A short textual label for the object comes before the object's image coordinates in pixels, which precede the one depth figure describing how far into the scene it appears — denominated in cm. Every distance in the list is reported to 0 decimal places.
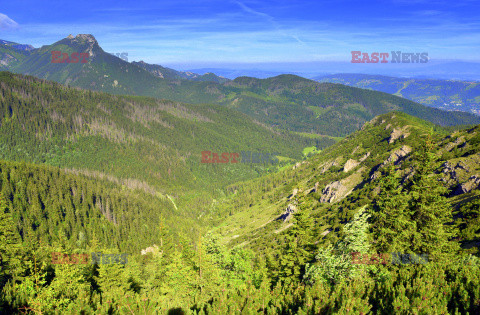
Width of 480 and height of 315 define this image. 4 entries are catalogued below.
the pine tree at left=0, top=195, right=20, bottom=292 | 4431
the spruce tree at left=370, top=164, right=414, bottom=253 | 3434
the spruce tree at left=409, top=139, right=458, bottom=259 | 3384
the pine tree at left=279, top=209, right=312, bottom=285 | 4266
